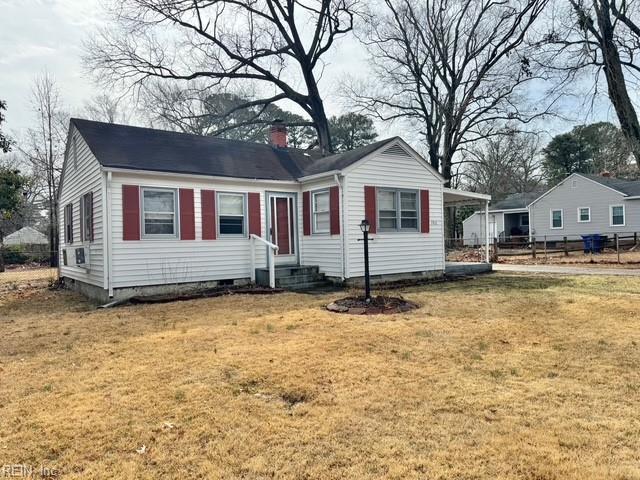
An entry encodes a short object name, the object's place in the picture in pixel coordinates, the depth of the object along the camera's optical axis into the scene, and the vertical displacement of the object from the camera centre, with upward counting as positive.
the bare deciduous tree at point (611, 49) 12.55 +5.73
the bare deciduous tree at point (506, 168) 37.06 +6.53
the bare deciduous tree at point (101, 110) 31.36 +10.49
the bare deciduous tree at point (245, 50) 19.64 +10.25
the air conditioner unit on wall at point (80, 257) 10.65 -0.23
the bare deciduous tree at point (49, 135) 25.34 +7.30
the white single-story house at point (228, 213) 9.66 +0.81
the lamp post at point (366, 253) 8.09 -0.27
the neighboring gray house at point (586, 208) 25.31 +1.72
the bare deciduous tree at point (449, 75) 23.78 +9.90
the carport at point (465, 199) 14.16 +1.40
